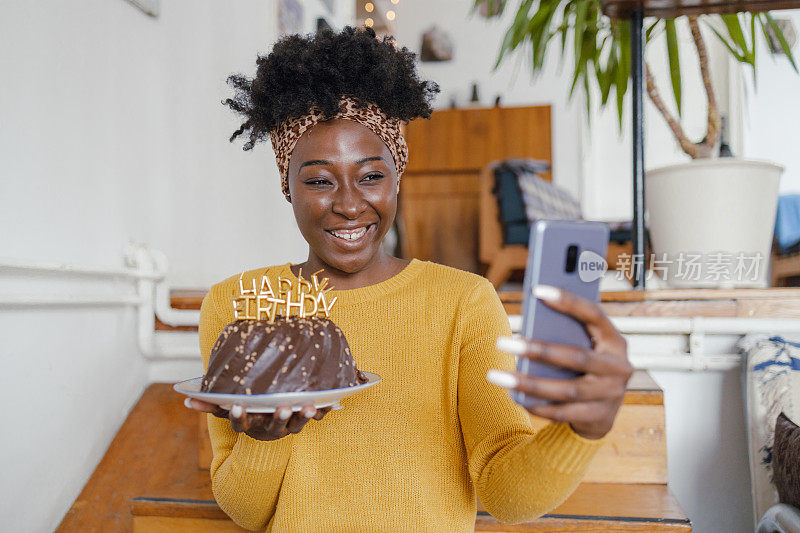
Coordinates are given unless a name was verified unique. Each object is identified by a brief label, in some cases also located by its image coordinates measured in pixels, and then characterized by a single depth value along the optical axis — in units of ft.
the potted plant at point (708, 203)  6.06
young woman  3.27
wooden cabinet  16.06
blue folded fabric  12.83
